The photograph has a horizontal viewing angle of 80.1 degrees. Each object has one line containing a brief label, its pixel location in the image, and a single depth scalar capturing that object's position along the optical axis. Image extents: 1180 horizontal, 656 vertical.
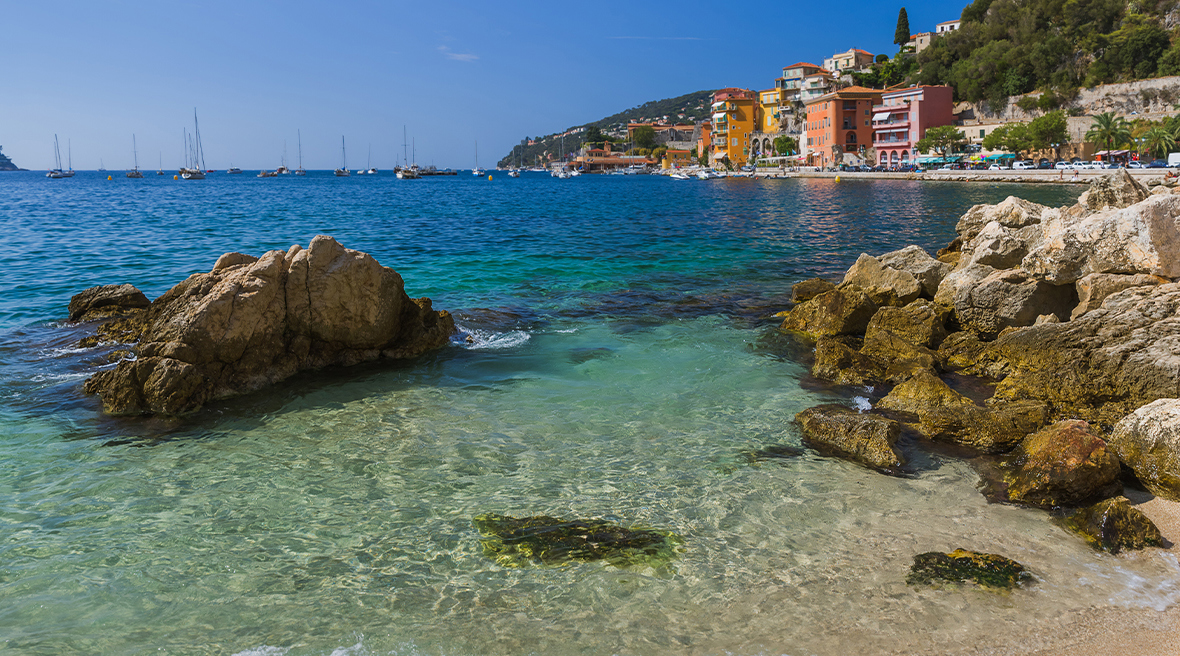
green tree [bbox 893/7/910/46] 123.69
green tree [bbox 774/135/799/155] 121.69
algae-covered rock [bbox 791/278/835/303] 14.53
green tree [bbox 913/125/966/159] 84.31
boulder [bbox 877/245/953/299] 12.69
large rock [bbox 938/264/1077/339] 10.16
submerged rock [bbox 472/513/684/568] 5.40
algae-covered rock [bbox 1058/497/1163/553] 5.38
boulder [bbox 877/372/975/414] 7.92
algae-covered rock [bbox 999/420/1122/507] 6.04
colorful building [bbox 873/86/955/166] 91.50
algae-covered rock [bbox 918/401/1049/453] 7.22
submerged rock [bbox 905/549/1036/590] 4.99
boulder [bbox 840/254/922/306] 12.28
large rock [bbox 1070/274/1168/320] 8.80
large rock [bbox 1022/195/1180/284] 8.52
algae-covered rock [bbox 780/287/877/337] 11.33
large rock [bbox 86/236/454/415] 8.63
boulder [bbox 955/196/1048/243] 13.03
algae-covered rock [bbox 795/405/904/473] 6.88
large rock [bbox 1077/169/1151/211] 11.70
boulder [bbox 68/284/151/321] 13.02
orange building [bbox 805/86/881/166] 102.44
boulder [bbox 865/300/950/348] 10.49
